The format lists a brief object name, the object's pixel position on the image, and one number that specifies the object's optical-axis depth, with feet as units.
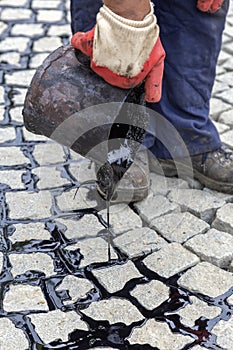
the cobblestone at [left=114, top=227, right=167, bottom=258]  9.16
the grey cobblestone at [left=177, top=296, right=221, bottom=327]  8.09
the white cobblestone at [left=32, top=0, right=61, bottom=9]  17.06
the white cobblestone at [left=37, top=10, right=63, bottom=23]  16.35
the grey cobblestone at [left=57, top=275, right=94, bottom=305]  8.36
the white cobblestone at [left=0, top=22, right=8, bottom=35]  15.71
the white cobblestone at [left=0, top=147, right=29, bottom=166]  11.01
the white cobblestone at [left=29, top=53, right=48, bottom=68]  14.21
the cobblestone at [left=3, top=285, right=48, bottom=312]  8.16
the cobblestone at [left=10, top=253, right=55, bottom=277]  8.74
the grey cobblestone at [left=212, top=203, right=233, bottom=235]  9.58
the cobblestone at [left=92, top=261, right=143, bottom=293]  8.54
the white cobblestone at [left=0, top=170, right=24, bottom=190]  10.44
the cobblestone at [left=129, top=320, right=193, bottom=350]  7.71
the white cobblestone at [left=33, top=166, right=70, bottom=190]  10.46
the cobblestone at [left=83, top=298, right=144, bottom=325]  8.04
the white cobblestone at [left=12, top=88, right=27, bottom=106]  12.78
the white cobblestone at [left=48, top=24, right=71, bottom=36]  15.71
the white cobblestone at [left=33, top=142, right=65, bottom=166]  11.09
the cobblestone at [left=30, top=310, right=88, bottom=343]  7.78
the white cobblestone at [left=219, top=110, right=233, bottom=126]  12.25
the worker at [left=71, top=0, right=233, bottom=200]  9.87
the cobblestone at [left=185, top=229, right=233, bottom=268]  9.00
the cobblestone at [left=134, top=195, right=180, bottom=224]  9.86
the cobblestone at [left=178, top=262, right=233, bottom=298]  8.51
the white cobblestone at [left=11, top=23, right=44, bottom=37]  15.61
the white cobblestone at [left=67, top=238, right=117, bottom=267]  8.96
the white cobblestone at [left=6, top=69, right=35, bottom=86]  13.50
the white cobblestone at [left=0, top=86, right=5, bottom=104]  12.79
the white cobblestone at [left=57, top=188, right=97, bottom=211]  10.00
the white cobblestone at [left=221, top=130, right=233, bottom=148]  11.61
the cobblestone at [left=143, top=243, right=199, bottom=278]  8.83
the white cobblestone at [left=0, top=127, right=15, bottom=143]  11.65
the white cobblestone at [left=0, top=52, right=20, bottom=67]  14.29
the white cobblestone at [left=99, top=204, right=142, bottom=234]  9.61
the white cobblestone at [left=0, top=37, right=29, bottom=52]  14.85
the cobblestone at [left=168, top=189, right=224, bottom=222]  9.93
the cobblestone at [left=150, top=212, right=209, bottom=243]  9.46
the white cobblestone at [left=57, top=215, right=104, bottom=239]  9.43
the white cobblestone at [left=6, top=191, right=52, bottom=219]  9.78
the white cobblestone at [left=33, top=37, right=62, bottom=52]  14.93
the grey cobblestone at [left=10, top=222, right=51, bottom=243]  9.31
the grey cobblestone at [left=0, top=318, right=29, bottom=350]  7.61
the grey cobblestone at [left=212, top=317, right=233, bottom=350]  7.75
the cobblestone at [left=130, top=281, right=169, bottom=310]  8.30
